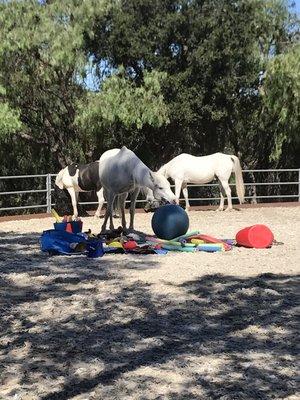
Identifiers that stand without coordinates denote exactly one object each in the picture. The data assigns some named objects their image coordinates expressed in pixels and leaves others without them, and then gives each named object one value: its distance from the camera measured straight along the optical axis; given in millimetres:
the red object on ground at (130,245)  8336
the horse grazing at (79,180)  14273
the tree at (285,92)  18891
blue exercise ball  9133
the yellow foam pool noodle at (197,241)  8788
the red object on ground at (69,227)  9258
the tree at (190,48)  18922
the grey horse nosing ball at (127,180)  8773
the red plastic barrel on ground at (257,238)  8781
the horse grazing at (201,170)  15820
